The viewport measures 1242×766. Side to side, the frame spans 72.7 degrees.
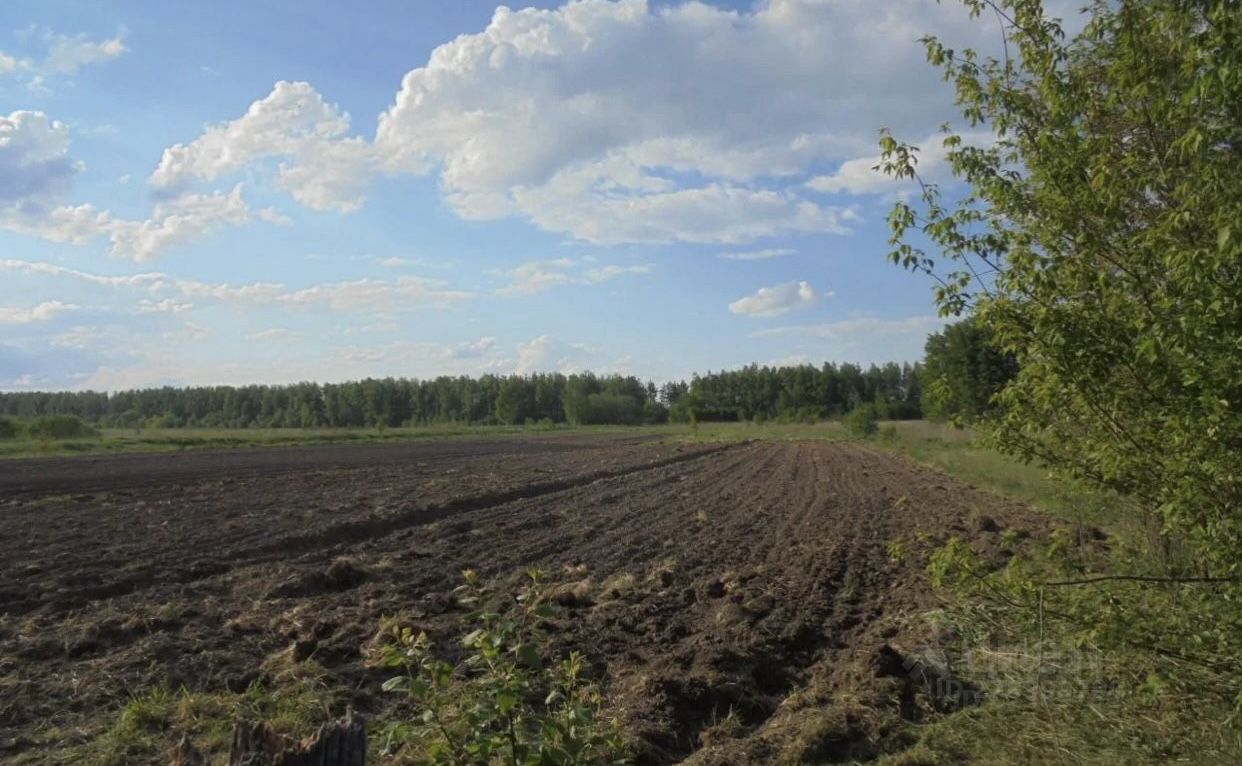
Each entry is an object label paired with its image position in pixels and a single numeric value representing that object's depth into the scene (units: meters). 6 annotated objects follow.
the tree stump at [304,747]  2.62
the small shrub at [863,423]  59.41
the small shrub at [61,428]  52.78
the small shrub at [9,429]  54.56
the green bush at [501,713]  3.07
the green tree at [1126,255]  3.72
